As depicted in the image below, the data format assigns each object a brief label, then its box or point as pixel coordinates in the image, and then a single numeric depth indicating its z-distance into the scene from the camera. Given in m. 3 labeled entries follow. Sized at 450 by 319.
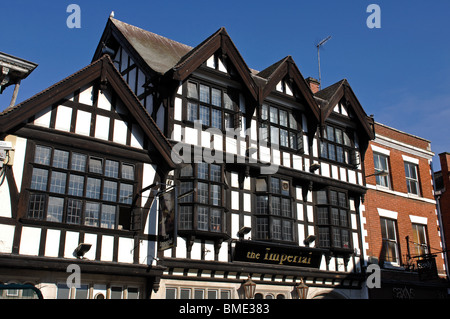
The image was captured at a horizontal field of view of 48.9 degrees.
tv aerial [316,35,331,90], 23.51
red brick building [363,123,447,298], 19.97
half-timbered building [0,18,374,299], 12.80
